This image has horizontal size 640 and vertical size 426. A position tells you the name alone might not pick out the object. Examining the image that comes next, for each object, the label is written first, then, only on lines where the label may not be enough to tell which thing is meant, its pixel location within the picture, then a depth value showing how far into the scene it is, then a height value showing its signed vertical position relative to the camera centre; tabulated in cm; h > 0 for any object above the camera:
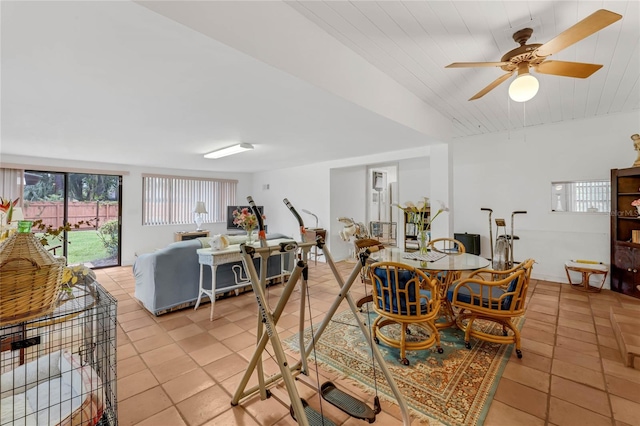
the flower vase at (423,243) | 293 -32
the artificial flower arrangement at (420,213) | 284 +1
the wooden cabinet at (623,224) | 366 -15
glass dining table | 244 -47
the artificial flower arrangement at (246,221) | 345 -9
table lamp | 633 +9
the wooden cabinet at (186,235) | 612 -48
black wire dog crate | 119 -87
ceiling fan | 187 +115
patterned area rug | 168 -119
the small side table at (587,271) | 378 -80
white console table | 310 -55
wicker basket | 97 -25
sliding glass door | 507 +11
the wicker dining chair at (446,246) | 328 -46
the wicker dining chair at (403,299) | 209 -69
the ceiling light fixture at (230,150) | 418 +104
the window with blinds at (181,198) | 623 +40
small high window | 408 +27
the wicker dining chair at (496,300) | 216 -73
